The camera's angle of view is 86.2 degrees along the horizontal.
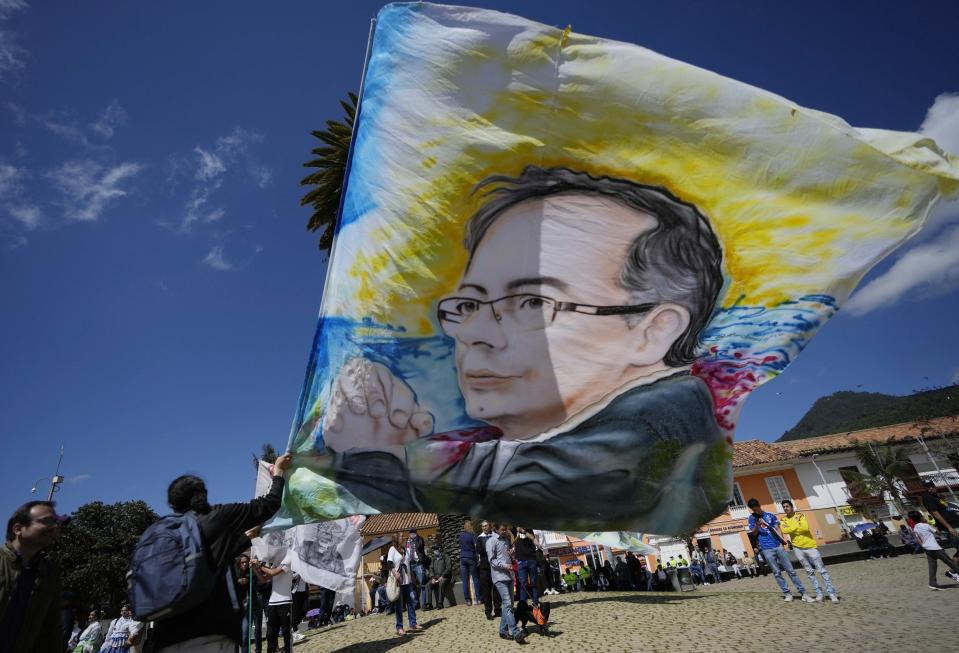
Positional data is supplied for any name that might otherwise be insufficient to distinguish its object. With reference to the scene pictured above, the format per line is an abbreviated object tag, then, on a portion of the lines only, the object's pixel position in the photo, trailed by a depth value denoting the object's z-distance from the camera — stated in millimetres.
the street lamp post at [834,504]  30656
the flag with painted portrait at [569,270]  3043
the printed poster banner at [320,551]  6852
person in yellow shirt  8492
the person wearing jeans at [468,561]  10500
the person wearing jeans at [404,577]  8594
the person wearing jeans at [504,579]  6902
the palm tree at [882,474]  30358
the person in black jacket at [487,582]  8609
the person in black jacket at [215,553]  2381
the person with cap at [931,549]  8945
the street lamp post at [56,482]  27044
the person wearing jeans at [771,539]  8812
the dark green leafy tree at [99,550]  33438
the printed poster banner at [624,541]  6680
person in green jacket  2650
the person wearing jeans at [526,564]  7921
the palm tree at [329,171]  14312
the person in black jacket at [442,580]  11719
